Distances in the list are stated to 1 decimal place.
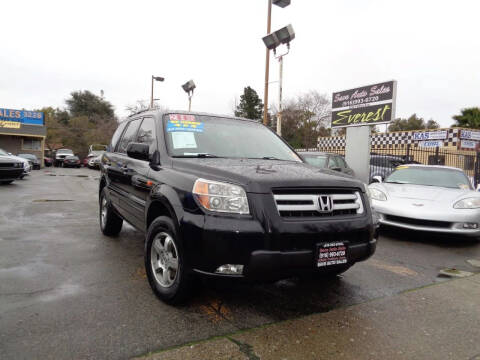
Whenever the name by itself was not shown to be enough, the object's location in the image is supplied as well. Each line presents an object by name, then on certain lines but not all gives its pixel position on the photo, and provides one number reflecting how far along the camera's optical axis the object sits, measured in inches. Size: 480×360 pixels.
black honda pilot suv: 95.1
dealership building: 1207.6
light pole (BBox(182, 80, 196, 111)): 695.7
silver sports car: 211.5
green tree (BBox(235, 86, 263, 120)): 2116.9
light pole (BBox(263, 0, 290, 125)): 498.3
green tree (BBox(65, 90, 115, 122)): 2364.7
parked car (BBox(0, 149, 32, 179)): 520.6
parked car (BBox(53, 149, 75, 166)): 1341.0
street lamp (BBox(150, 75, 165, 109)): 885.2
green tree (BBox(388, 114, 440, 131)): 1913.5
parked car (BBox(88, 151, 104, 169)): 1168.4
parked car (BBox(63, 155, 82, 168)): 1295.5
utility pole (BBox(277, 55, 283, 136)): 502.7
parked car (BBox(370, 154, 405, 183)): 565.9
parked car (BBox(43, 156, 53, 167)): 1301.4
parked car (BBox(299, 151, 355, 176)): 378.3
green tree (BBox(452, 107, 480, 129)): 1330.0
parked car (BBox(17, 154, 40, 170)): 1010.1
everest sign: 480.7
